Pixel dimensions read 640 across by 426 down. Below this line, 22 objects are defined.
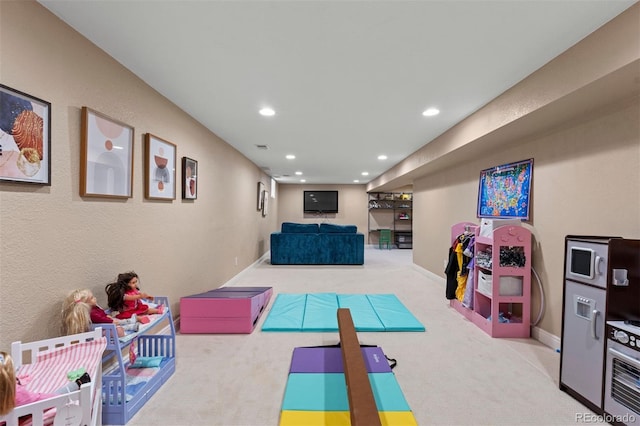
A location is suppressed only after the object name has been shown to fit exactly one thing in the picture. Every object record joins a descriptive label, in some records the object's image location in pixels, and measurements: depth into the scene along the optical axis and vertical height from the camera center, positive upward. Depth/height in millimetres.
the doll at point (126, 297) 1914 -651
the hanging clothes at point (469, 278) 3283 -792
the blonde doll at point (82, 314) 1564 -658
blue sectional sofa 6570 -959
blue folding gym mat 2971 -1284
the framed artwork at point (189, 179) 3086 +320
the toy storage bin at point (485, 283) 2939 -775
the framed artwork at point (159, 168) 2439 +355
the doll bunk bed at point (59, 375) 1125 -836
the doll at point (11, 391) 1058 -780
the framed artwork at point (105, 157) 1765 +338
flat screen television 10602 +296
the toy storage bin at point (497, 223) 2996 -111
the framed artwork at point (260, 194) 6805 +338
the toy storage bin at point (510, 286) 2873 -768
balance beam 1074 -851
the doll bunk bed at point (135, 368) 1623 -1197
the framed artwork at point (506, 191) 2963 +266
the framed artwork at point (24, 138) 1320 +334
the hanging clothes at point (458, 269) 3477 -743
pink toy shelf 2809 -706
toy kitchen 1554 -703
